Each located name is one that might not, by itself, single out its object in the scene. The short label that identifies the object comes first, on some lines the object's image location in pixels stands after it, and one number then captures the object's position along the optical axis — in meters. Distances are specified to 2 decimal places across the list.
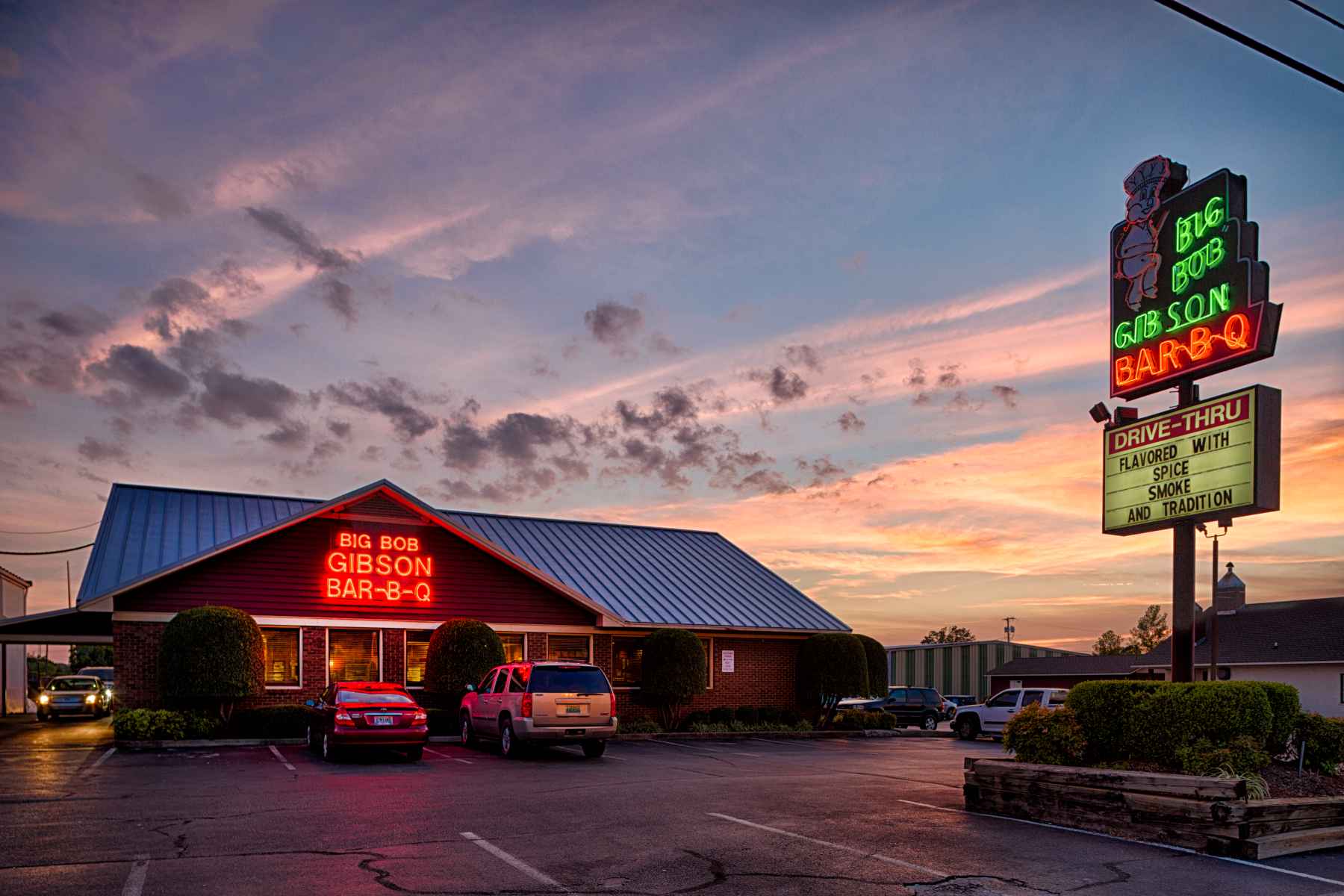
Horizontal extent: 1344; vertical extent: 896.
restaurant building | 26.91
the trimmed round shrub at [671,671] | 31.42
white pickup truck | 33.42
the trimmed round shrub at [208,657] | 24.58
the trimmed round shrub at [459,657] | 27.64
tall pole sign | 14.23
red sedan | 20.34
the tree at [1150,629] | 103.12
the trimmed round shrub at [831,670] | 34.25
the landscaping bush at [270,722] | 25.58
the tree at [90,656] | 112.19
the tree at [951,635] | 148.50
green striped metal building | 66.81
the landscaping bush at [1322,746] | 13.65
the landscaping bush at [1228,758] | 12.56
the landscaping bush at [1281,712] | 13.59
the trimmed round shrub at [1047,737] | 14.62
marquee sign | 13.98
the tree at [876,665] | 35.12
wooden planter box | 11.61
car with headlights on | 40.62
